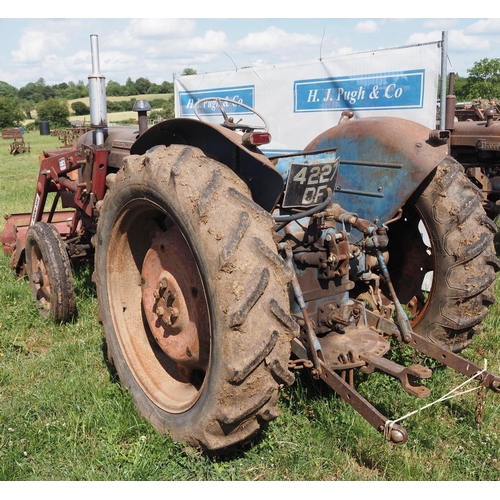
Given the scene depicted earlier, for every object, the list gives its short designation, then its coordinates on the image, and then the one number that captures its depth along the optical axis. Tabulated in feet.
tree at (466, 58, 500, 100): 131.54
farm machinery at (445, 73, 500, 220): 23.27
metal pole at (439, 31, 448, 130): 16.33
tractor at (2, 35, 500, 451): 7.00
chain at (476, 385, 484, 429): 8.75
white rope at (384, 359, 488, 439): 7.09
